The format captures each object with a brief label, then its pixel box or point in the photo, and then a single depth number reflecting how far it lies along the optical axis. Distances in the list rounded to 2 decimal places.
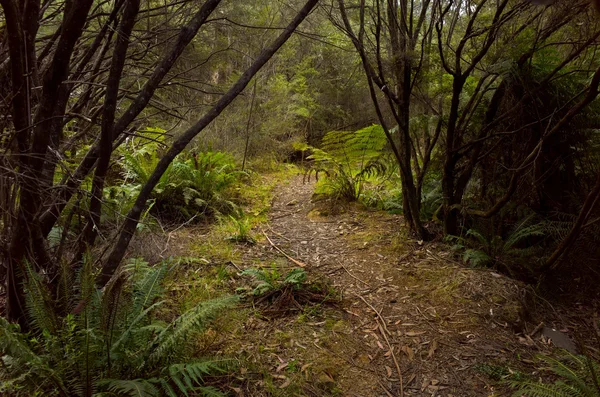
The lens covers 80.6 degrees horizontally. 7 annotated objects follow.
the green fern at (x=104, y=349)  1.76
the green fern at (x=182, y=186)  4.85
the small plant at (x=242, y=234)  4.41
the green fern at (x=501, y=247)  3.59
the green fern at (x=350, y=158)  5.80
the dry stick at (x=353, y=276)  3.56
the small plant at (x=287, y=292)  3.11
